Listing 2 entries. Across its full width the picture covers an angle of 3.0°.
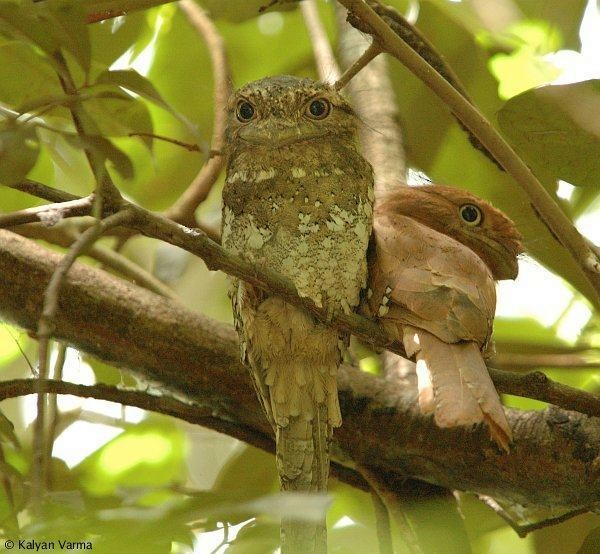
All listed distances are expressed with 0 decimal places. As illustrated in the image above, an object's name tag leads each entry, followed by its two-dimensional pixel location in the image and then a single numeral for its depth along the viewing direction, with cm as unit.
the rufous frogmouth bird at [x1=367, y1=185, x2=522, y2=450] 525
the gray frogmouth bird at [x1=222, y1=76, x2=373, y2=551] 532
